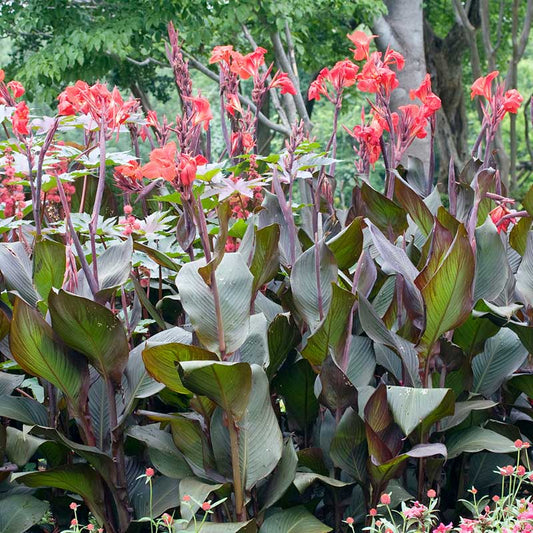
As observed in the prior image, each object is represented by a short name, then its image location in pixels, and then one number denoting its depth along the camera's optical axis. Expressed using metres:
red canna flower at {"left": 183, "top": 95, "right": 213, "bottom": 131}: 4.34
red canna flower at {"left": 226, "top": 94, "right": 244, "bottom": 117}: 5.97
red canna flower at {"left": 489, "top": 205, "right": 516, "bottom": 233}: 4.73
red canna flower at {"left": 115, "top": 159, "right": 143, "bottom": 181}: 4.64
